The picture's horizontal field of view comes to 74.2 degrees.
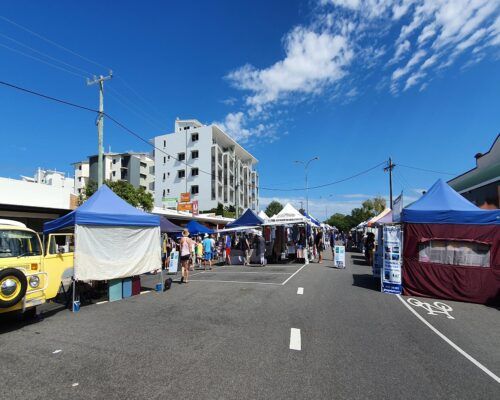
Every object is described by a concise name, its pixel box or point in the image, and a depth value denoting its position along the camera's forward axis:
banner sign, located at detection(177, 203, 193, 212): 44.50
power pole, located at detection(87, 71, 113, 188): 17.08
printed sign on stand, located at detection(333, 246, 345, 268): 17.70
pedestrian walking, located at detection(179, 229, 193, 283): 12.30
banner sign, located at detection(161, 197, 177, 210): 50.08
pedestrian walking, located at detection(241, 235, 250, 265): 20.59
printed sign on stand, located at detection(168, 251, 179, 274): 15.85
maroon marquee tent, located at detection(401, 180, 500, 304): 9.57
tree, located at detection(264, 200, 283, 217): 93.21
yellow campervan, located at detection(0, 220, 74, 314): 6.28
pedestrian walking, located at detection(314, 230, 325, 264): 22.27
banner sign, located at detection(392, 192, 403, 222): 11.54
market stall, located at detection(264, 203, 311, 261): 20.75
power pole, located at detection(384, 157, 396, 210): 38.26
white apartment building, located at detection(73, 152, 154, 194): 75.75
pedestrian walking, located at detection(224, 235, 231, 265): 21.21
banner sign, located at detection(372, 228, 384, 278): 11.92
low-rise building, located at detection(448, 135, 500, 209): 20.64
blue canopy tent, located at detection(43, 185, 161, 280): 8.90
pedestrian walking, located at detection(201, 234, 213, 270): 19.03
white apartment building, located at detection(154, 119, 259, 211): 62.82
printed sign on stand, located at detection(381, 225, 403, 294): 10.58
